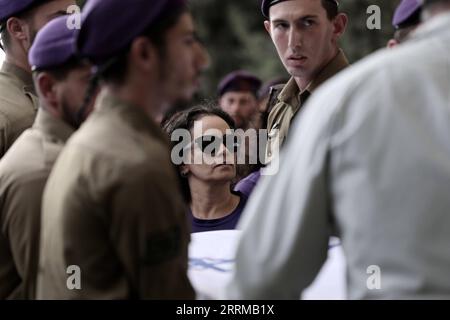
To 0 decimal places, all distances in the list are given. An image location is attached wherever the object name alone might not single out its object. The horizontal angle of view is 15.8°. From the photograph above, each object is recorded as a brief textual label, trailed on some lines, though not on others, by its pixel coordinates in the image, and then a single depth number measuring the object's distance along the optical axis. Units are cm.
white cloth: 589
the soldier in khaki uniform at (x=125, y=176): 444
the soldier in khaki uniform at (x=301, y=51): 847
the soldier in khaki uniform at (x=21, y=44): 777
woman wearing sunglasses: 818
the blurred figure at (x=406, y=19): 763
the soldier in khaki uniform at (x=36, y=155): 546
